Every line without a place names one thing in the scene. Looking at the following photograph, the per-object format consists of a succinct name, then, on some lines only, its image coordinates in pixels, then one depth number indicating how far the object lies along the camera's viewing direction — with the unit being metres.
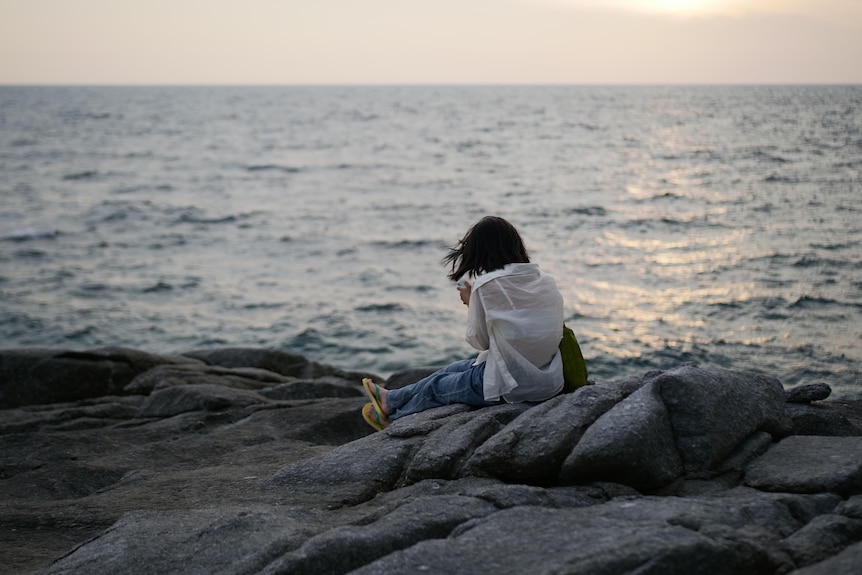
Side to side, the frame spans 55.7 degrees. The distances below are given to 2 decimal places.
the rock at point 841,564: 3.25
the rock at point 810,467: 4.41
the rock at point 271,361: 13.39
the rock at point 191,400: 9.41
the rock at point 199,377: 11.16
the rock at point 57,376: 11.21
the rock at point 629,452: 4.78
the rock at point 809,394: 6.15
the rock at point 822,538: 3.68
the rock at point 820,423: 5.74
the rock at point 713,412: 5.00
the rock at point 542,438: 5.00
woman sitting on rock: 5.98
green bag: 6.19
